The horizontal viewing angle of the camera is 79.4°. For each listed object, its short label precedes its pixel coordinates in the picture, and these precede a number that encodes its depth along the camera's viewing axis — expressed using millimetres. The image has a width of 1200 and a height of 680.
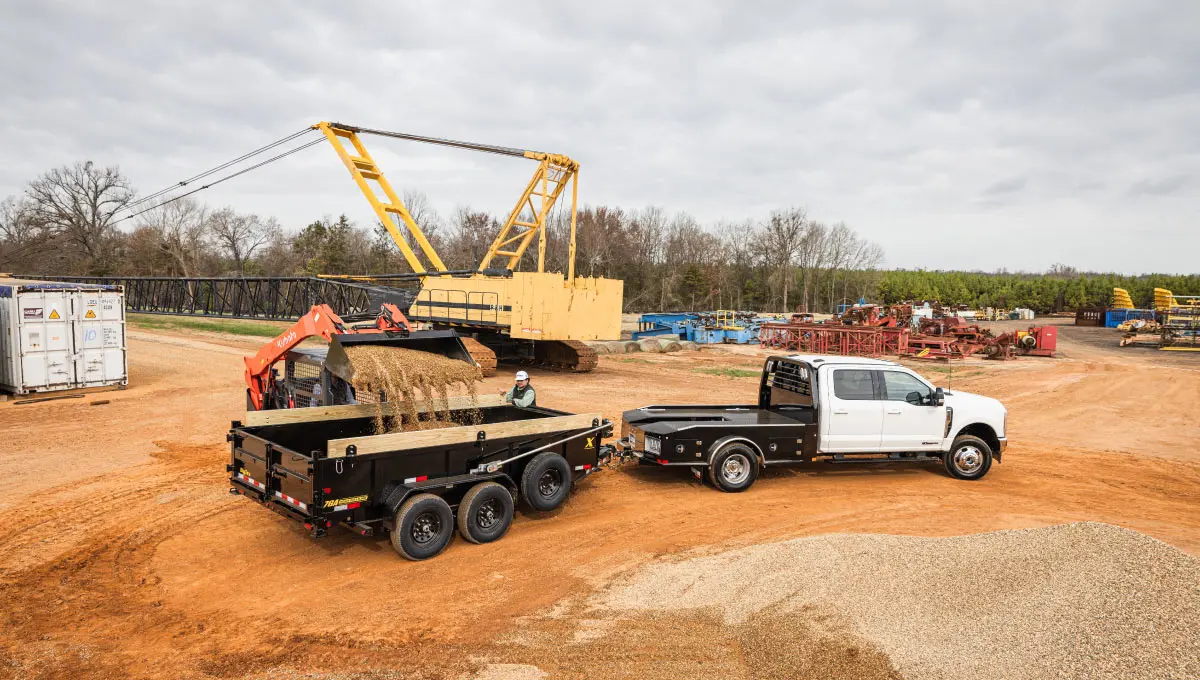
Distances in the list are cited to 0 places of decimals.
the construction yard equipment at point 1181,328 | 37969
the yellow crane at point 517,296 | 21125
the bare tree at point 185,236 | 66438
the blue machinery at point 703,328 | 36688
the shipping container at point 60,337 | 16297
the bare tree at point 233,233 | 71125
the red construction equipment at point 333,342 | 9055
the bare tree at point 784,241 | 65125
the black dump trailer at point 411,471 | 6812
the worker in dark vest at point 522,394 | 9867
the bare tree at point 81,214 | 62931
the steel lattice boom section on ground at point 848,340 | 31942
